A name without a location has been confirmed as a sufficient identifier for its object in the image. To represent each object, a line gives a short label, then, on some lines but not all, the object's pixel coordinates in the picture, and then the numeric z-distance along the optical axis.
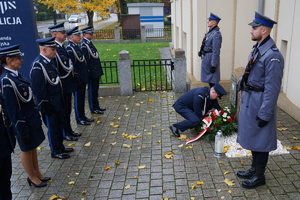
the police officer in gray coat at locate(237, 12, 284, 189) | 3.75
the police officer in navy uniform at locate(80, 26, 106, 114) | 7.39
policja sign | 7.32
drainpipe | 8.22
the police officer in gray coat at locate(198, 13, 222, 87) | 7.20
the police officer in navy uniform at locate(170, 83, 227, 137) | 5.91
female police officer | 3.93
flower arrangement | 5.86
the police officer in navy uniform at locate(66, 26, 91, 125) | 6.66
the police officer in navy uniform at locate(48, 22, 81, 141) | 5.86
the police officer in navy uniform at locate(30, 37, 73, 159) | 4.85
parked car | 46.39
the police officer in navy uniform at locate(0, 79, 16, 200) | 3.57
